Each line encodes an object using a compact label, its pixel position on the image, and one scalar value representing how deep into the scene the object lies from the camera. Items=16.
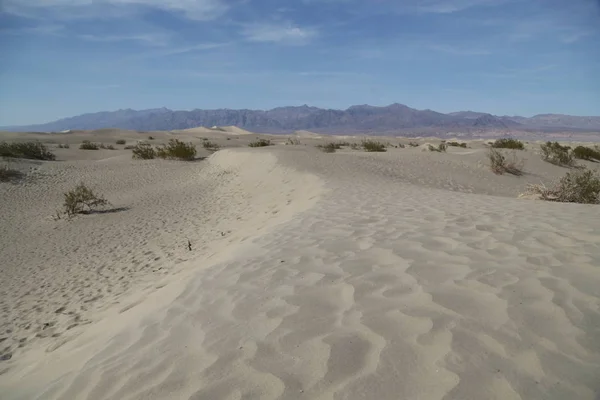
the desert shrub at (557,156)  19.28
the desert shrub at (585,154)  21.78
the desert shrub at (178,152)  22.62
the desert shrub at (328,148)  25.98
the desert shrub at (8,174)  14.60
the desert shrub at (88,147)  28.47
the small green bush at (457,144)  33.44
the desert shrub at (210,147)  30.90
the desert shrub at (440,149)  23.84
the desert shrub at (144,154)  22.44
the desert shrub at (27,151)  19.80
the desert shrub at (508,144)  23.38
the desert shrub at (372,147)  27.92
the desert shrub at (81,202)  10.98
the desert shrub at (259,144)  29.47
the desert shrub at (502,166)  16.41
